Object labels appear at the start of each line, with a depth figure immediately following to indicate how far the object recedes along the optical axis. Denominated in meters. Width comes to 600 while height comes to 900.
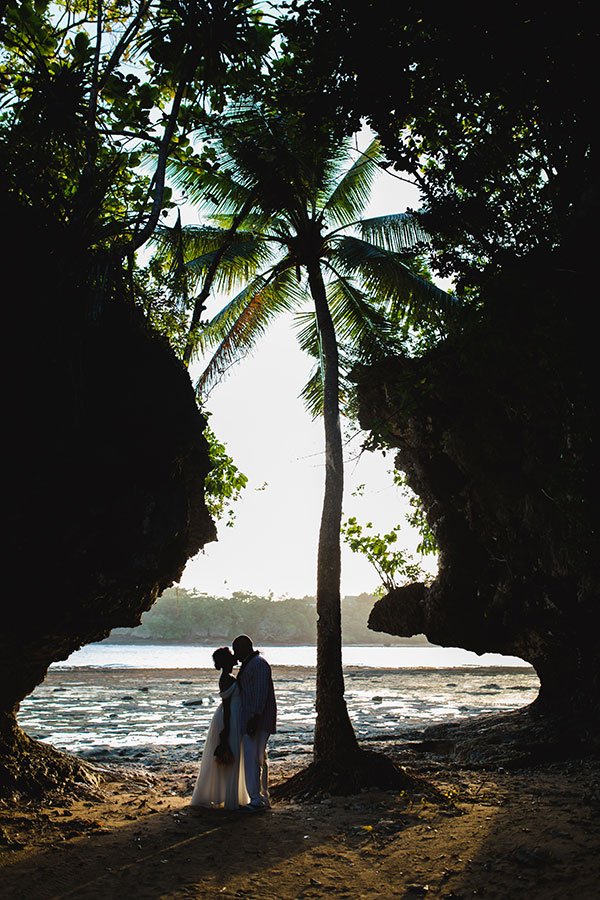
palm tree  8.71
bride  6.32
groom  6.40
